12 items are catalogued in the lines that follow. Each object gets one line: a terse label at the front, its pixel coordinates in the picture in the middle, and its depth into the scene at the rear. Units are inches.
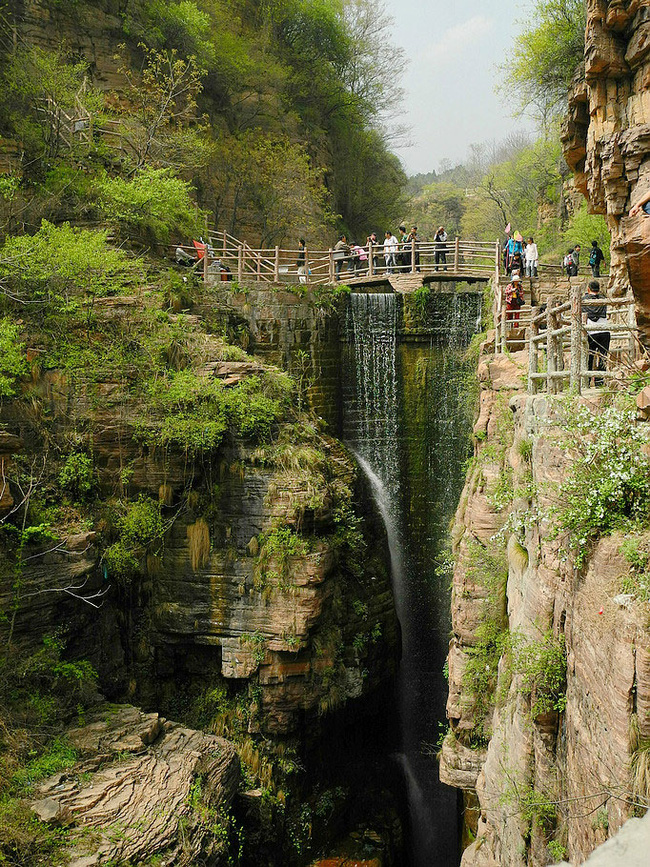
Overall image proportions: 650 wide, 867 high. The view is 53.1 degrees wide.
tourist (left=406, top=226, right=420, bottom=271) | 723.4
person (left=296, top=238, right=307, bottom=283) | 740.0
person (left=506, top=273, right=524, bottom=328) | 554.3
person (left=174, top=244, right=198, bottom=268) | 664.8
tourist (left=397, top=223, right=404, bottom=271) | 741.3
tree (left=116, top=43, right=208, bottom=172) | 692.7
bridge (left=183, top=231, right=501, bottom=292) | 708.0
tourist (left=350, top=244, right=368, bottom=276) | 732.7
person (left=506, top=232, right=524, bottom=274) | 645.3
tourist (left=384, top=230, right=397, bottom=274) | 721.6
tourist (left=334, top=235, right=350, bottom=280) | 746.2
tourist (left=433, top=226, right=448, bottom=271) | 730.2
